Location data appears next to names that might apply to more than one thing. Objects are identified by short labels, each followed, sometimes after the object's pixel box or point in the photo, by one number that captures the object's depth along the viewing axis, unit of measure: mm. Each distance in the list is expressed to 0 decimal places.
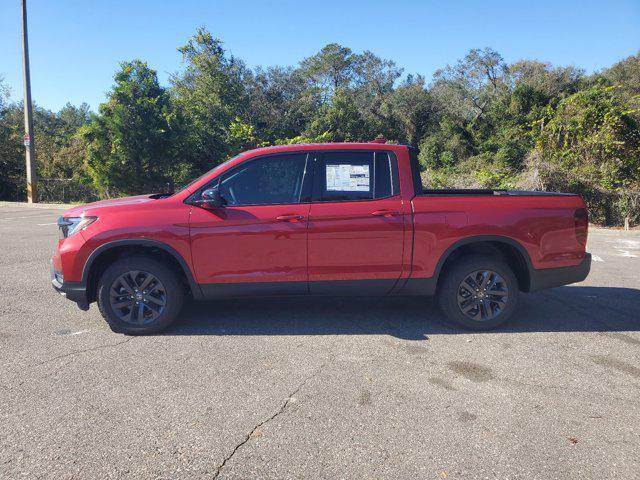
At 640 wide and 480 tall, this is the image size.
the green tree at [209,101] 26125
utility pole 20969
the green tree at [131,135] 20562
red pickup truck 4559
